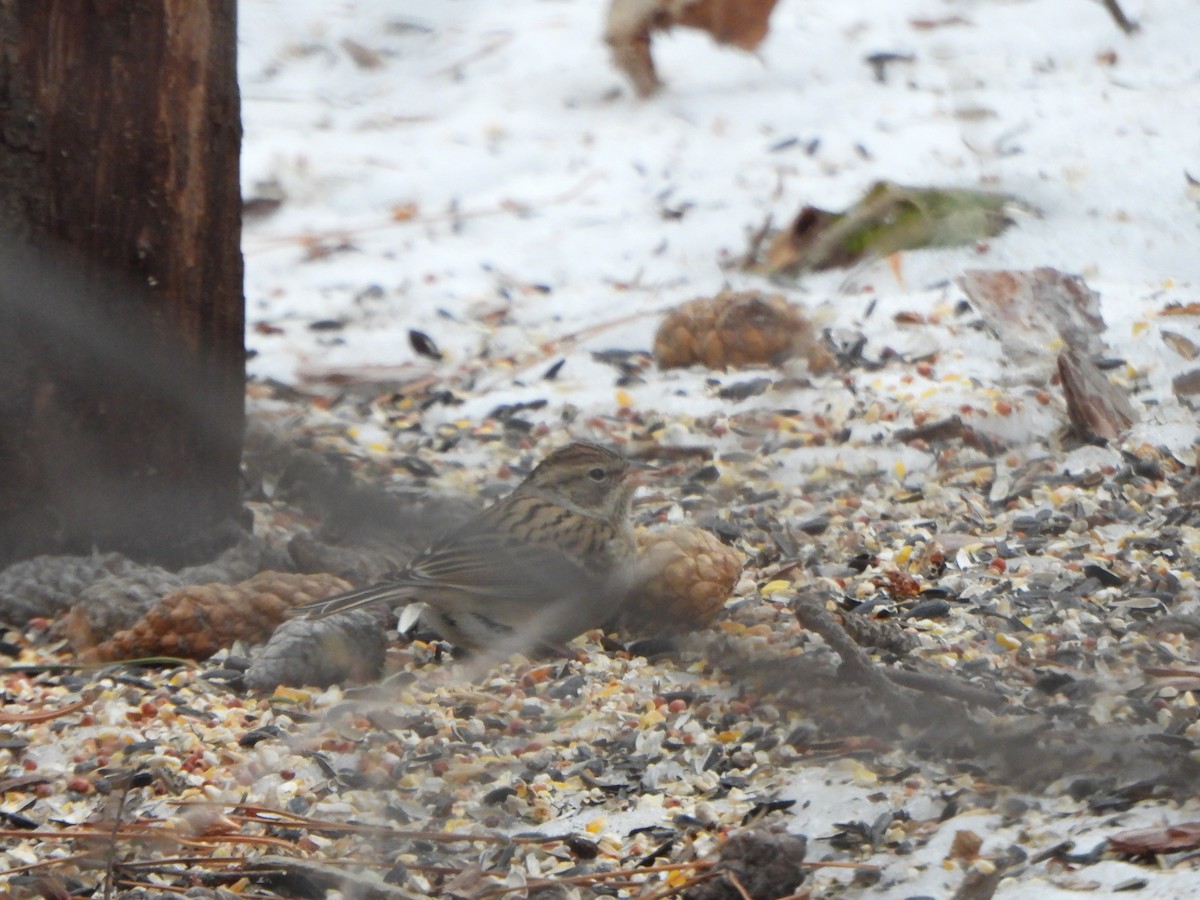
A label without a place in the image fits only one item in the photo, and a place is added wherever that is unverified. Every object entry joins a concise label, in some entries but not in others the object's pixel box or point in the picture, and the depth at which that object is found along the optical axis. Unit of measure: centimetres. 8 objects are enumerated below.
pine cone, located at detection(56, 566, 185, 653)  736
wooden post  721
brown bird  762
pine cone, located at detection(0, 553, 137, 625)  756
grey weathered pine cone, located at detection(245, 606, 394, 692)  711
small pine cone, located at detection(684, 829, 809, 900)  514
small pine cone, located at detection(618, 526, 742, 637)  753
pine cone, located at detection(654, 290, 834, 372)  1070
